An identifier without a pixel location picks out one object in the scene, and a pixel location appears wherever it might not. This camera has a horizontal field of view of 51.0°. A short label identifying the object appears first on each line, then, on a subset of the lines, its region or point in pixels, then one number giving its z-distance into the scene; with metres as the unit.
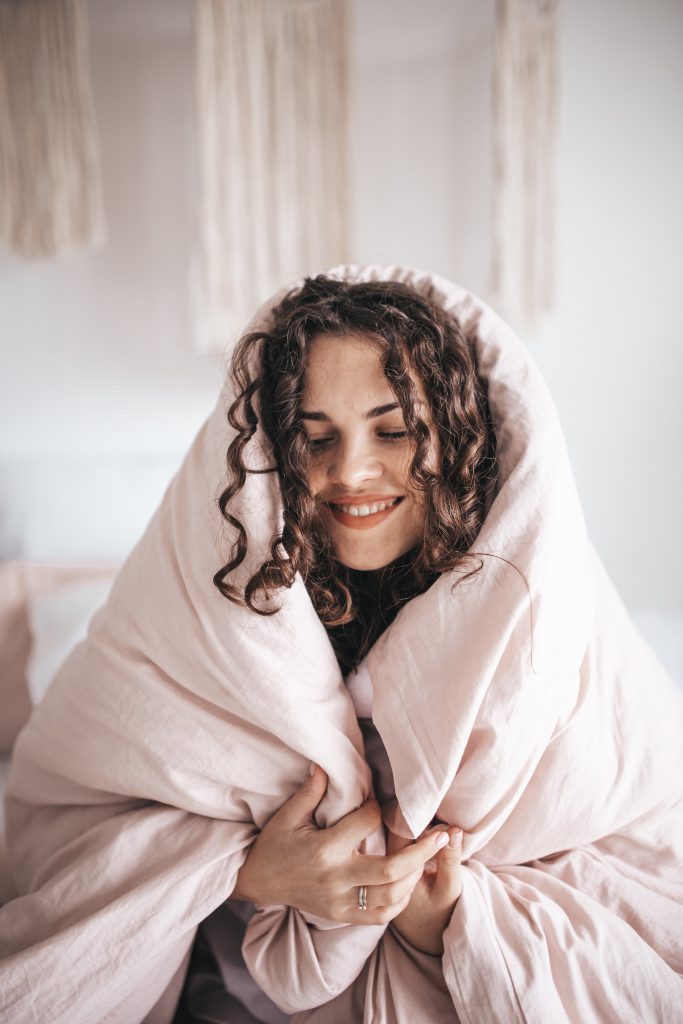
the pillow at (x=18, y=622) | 1.24
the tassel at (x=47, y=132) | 1.37
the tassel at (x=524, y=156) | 1.35
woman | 0.72
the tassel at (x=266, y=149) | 1.36
